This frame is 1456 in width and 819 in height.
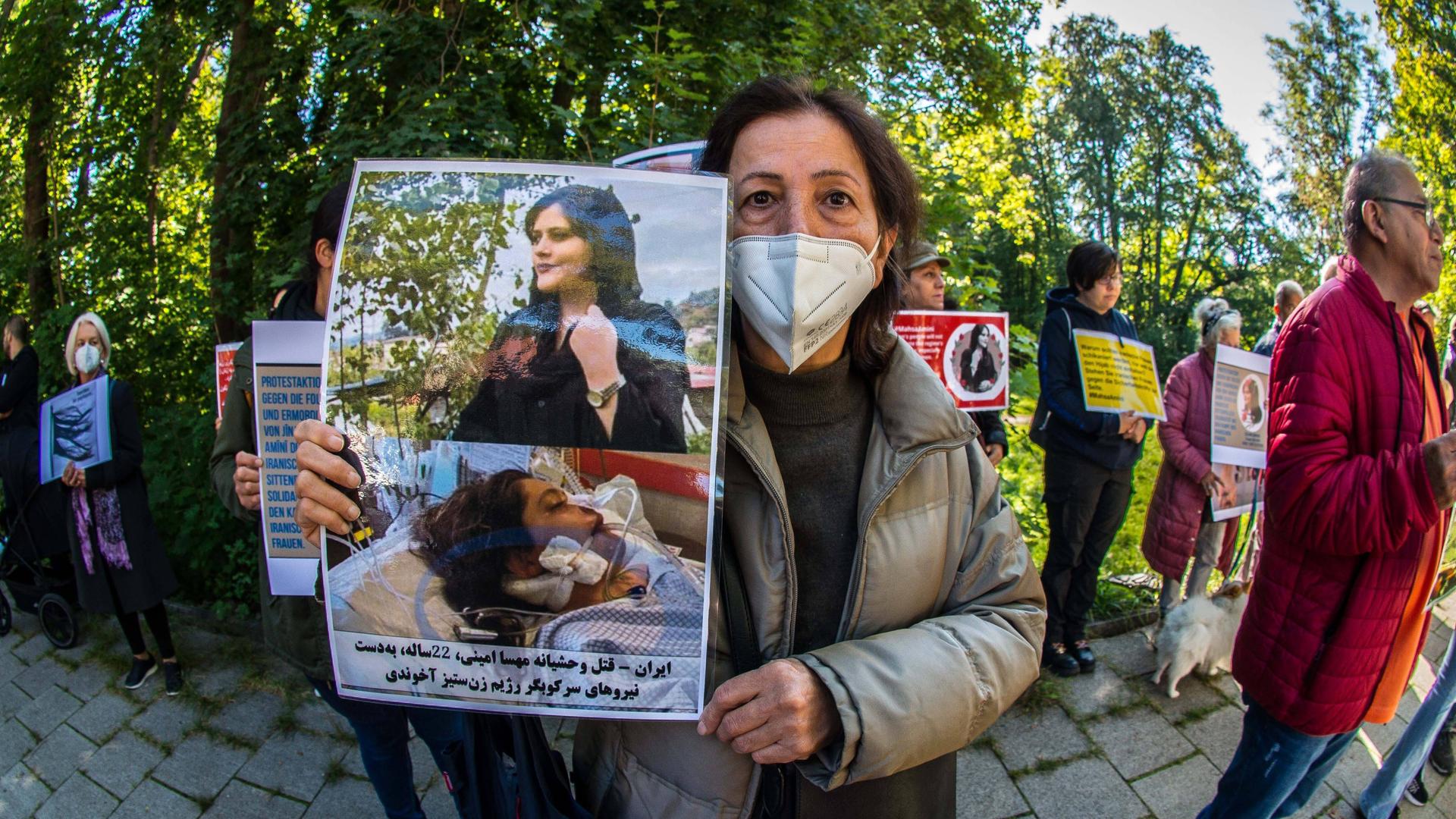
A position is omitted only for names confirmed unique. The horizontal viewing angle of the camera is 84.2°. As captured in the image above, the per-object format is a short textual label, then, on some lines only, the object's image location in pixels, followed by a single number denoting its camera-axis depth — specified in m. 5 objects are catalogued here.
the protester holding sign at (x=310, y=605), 2.22
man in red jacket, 1.99
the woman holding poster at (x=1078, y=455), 4.05
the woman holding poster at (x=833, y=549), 1.15
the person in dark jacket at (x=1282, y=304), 4.77
